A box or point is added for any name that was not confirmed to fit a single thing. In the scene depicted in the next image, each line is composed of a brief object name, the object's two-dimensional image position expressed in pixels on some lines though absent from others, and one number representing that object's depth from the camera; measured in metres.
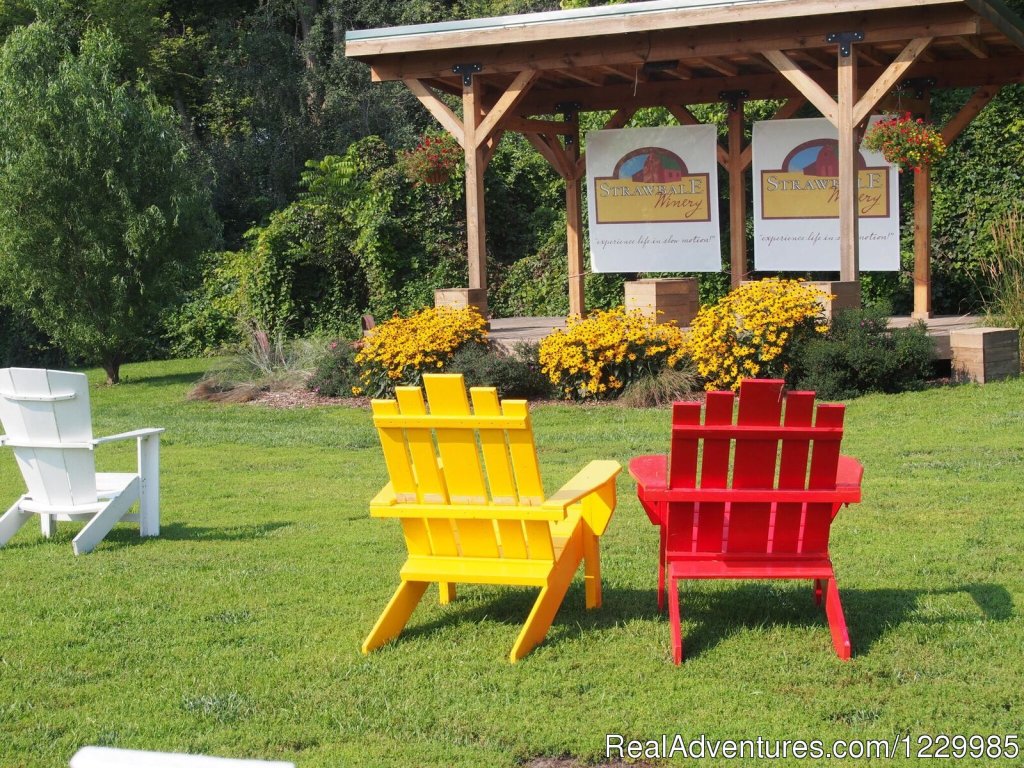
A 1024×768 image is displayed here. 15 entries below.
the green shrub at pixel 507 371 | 12.25
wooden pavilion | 11.74
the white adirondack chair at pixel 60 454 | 6.29
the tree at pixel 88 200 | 16.06
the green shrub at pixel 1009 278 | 11.84
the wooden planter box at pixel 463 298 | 13.53
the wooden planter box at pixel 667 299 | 12.52
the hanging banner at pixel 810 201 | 14.62
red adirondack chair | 4.27
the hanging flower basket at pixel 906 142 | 11.78
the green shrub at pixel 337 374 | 13.54
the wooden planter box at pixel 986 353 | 11.14
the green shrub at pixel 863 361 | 11.02
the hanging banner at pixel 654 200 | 15.62
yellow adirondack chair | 4.40
